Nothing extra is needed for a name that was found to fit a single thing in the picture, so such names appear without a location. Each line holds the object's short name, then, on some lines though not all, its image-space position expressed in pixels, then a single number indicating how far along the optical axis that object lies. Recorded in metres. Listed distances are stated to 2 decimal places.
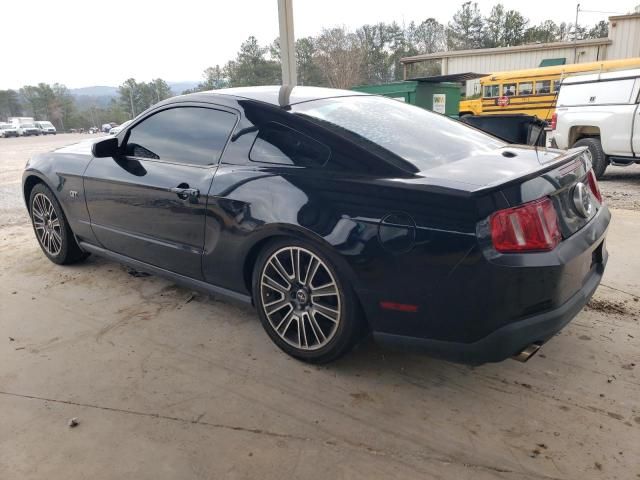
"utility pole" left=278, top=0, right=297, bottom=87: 6.06
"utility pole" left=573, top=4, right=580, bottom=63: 26.97
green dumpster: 12.32
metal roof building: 25.88
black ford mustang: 2.05
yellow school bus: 15.70
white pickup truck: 7.84
